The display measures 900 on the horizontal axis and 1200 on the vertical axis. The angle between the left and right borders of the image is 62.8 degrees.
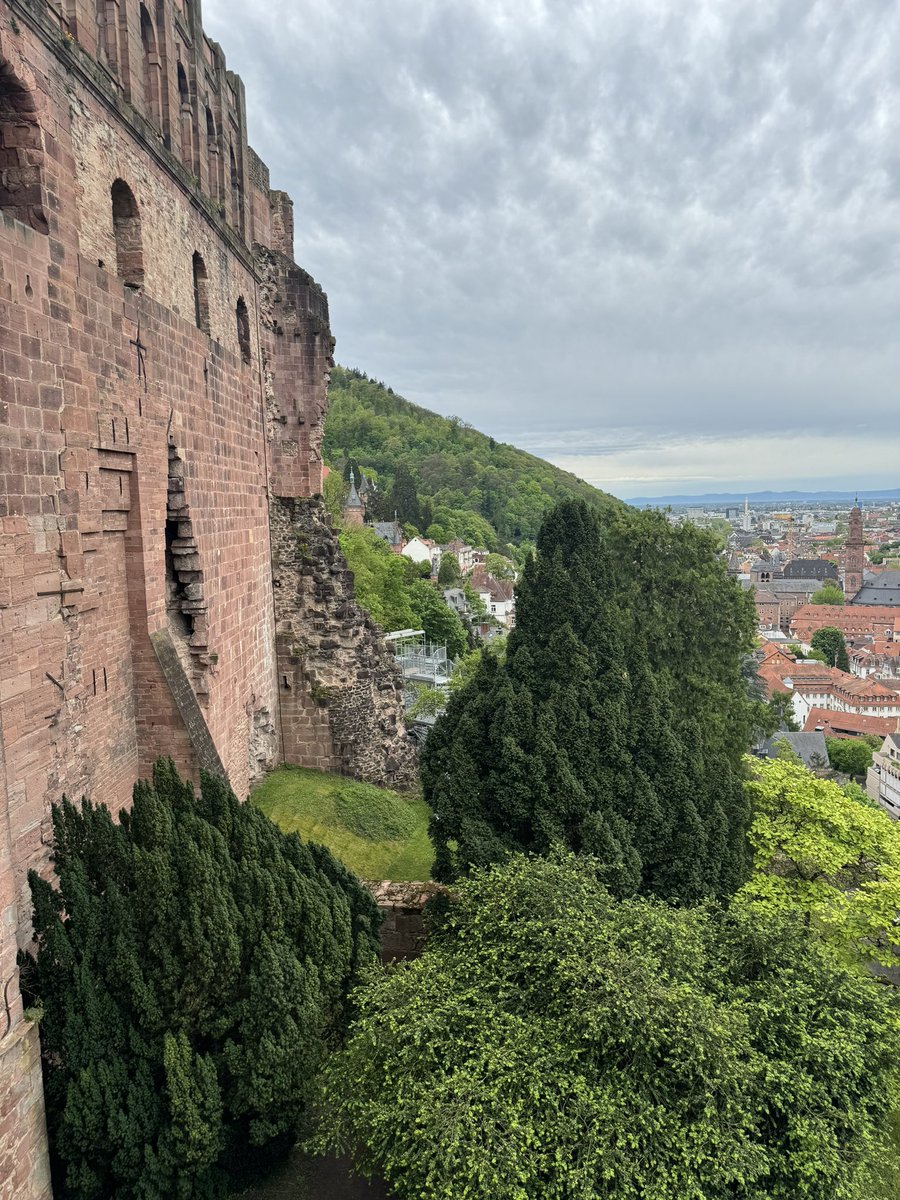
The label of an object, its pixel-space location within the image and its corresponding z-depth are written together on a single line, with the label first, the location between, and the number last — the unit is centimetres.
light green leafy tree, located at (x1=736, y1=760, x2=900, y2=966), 1314
